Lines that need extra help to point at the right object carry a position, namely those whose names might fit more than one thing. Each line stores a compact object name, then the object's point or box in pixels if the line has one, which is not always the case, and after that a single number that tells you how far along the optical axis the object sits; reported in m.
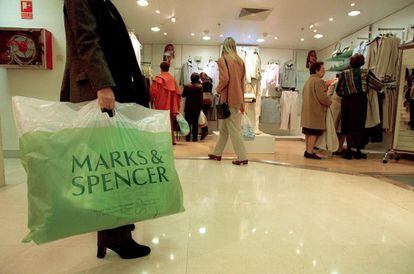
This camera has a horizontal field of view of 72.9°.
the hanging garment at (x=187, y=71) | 7.23
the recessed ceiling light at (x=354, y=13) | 4.65
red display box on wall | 3.09
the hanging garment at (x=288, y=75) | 7.19
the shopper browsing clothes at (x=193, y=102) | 6.14
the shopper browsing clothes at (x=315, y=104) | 3.93
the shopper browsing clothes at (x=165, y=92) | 5.10
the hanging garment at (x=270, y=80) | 7.18
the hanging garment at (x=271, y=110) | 7.48
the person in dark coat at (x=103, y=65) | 1.02
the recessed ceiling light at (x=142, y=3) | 4.32
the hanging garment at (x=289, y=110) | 7.19
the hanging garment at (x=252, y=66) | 6.44
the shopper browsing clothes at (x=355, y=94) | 4.03
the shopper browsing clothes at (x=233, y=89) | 3.19
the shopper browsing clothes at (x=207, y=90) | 6.85
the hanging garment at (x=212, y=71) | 7.08
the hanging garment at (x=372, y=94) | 4.06
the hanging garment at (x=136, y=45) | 4.68
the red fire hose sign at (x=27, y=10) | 3.26
